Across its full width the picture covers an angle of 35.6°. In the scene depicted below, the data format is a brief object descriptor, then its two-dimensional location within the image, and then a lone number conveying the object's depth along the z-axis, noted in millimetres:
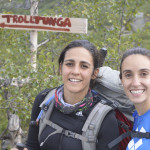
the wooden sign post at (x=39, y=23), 4539
